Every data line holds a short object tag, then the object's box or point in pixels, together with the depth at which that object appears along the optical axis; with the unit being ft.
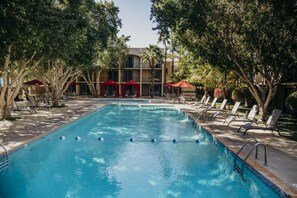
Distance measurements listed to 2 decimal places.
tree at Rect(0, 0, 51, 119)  20.23
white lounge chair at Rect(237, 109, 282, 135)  25.72
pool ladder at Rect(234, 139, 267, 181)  17.41
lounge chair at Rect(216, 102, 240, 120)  36.60
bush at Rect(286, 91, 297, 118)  37.21
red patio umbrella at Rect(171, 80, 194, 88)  66.57
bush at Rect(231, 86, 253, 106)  54.43
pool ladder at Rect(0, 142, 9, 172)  18.20
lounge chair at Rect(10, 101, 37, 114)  40.17
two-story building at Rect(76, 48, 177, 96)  108.16
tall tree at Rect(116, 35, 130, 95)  91.72
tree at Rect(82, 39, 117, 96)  83.45
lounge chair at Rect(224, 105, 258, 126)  31.33
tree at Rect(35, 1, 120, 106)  27.83
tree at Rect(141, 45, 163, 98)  92.99
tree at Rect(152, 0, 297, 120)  32.22
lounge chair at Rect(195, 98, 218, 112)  52.56
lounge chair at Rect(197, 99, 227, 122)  37.62
